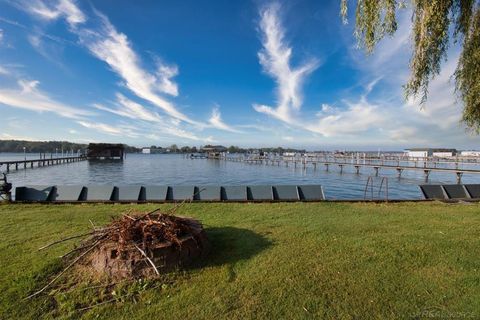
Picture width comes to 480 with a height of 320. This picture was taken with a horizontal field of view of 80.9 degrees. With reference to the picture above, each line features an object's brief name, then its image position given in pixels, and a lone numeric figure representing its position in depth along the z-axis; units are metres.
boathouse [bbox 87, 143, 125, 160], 99.62
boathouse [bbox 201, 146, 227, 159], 120.78
